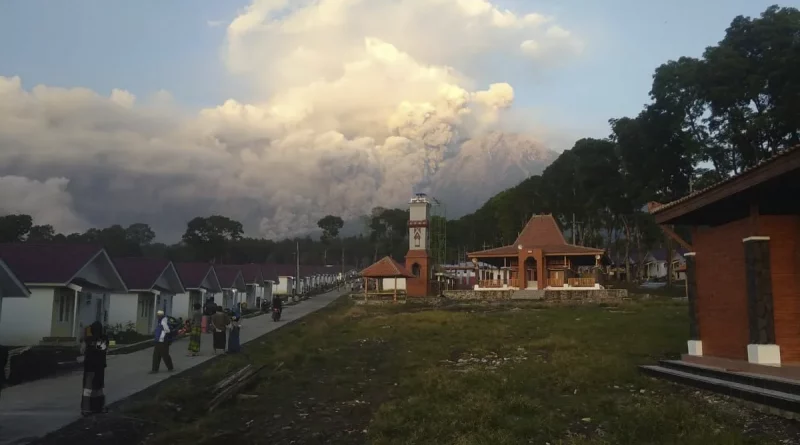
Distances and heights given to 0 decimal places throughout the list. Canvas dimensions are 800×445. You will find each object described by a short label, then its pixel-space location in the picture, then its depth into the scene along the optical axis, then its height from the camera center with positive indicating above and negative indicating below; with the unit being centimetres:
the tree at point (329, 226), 12550 +1155
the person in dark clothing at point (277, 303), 3581 -135
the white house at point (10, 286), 1560 -19
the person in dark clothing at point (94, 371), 1017 -158
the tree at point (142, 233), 13165 +1067
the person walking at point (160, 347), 1523 -173
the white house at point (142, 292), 2786 -59
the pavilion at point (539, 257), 4741 +208
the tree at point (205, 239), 9138 +637
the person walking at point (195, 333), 1909 -170
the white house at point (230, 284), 4666 -29
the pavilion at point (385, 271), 4851 +85
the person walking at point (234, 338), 1965 -191
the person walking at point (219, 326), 1959 -151
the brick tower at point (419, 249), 5628 +316
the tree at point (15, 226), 6534 +595
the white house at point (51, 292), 2130 -47
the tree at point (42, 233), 7917 +630
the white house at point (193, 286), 3678 -37
